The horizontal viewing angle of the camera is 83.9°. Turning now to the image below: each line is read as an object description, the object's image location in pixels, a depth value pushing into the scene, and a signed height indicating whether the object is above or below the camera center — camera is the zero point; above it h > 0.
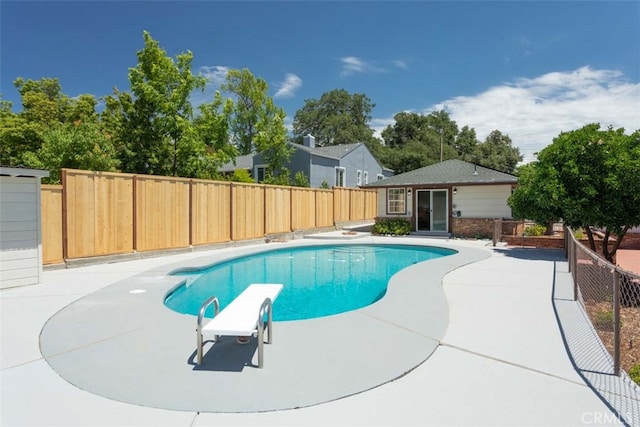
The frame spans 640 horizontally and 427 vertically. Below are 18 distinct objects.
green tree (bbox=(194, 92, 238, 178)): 20.19 +4.46
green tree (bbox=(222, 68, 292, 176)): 25.91 +8.39
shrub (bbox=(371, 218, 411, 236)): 18.48 -1.00
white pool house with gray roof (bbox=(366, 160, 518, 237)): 16.70 +0.52
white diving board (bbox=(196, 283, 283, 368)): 3.54 -1.22
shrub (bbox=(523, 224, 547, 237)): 15.18 -1.00
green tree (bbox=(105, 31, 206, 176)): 17.92 +4.84
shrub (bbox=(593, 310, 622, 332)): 5.95 -1.94
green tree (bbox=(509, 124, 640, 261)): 9.34 +0.75
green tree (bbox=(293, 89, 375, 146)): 51.19 +13.55
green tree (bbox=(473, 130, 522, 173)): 49.84 +8.38
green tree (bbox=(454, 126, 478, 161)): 53.34 +9.92
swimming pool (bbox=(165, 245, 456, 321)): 7.23 -1.90
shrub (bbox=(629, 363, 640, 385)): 4.23 -2.04
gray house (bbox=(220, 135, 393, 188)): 26.19 +3.48
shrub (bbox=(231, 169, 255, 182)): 21.47 +1.91
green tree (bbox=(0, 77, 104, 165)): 21.34 +5.85
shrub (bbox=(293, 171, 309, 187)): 23.44 +1.85
